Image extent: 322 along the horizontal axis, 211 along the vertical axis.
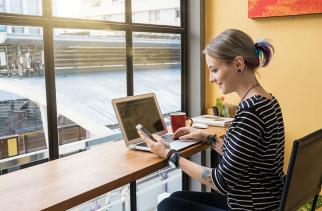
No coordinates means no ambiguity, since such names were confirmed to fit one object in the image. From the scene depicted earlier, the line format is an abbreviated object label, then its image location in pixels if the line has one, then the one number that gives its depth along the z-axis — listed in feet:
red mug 6.97
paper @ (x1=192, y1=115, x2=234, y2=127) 7.62
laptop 6.06
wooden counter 3.95
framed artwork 7.58
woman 4.12
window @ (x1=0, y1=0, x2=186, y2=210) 6.03
